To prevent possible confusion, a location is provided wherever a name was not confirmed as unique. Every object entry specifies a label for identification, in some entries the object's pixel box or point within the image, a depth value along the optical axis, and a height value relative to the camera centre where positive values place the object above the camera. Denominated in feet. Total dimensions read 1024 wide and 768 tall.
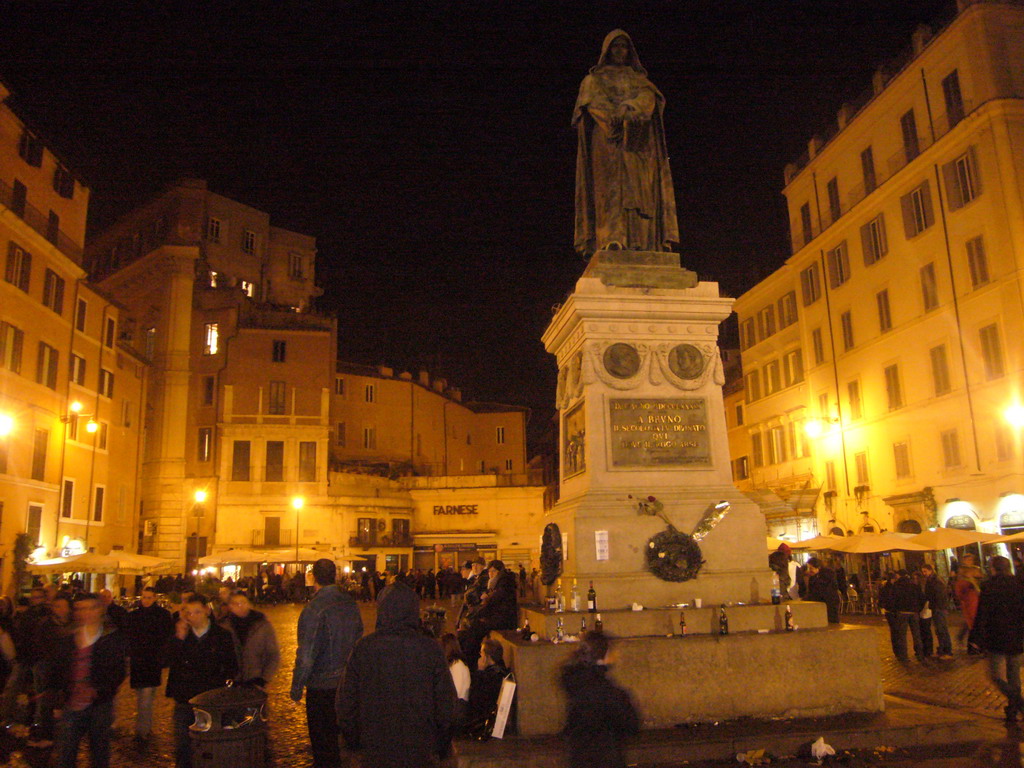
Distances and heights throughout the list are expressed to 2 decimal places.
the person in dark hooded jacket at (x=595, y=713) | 14.39 -2.77
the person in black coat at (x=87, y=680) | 20.10 -2.70
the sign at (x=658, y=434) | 27.14 +3.83
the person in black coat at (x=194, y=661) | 21.62 -2.53
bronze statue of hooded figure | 31.22 +15.08
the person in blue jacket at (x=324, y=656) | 19.38 -2.21
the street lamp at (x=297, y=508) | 120.88 +8.35
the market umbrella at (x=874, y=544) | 62.81 +0.06
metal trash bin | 18.33 -3.68
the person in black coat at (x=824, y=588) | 38.11 -1.91
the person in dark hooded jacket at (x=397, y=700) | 12.75 -2.17
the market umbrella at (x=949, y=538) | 60.29 +0.32
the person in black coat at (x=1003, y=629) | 25.73 -2.75
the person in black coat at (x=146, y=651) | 28.32 -2.90
